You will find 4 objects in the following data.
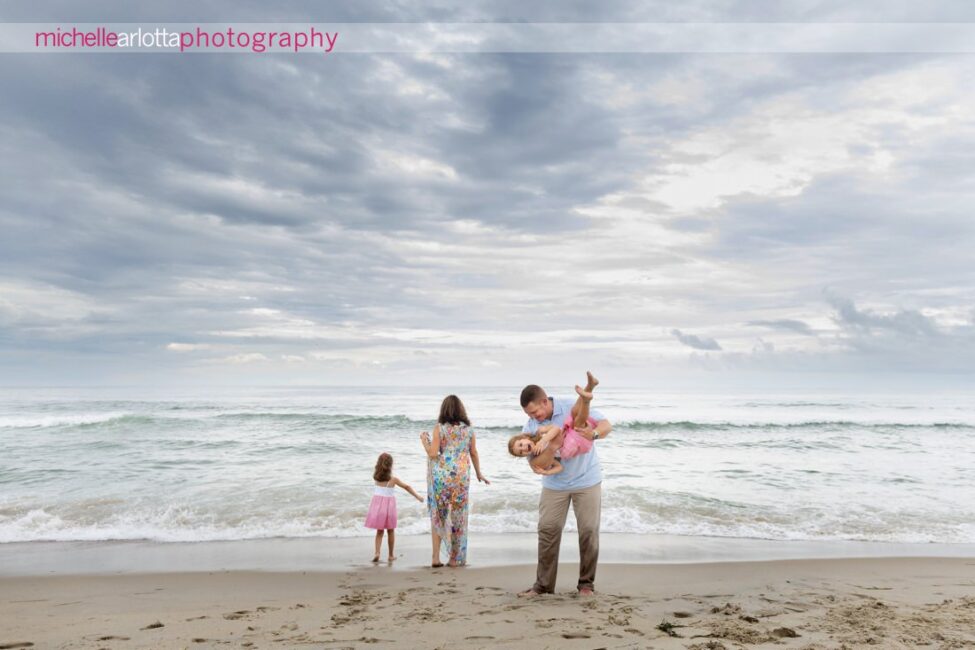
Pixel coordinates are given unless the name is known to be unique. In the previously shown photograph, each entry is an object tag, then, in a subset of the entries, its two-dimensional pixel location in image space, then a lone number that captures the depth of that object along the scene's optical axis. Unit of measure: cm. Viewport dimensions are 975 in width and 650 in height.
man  568
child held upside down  518
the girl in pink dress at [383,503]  784
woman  744
